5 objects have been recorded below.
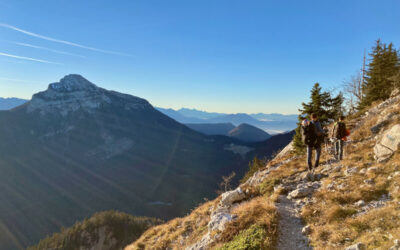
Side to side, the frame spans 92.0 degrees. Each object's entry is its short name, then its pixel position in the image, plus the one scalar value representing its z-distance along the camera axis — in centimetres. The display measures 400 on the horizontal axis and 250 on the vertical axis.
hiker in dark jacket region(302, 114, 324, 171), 1058
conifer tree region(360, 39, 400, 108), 2592
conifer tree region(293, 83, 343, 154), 2464
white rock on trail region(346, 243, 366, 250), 429
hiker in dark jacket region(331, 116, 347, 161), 1113
